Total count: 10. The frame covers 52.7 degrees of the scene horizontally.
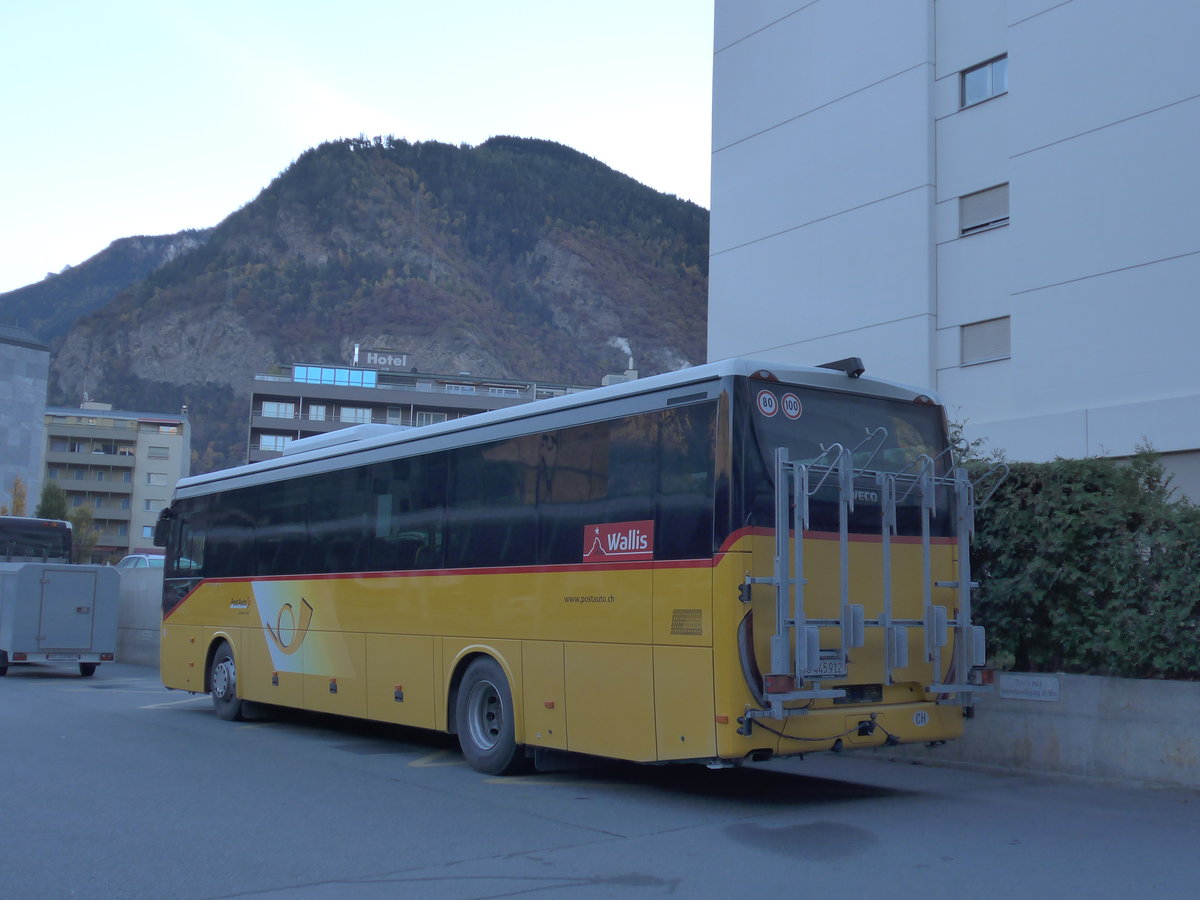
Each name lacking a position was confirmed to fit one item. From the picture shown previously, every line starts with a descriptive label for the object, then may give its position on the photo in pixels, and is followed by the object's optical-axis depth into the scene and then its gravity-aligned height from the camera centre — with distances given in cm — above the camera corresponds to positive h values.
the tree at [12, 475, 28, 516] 8512 +543
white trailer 2323 -74
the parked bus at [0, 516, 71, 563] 3050 +89
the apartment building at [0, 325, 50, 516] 8800 +1215
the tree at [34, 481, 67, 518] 9375 +560
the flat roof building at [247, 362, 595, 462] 9894 +1483
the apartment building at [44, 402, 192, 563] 11381 +1011
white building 1930 +727
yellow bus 866 +11
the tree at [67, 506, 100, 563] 9738 +348
